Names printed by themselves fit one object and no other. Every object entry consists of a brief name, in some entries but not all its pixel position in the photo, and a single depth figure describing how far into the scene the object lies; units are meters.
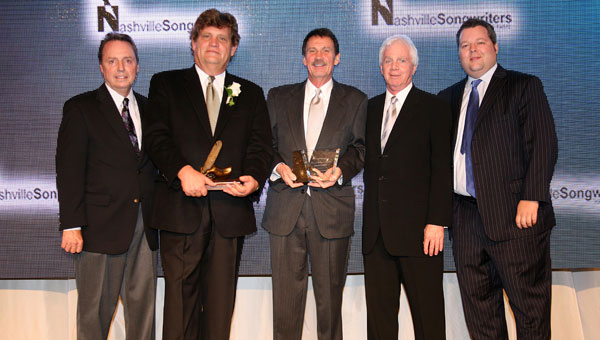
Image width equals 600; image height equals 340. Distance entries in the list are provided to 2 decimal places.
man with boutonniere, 2.48
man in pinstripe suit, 2.69
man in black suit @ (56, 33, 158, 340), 2.75
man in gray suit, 2.82
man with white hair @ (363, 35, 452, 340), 2.71
